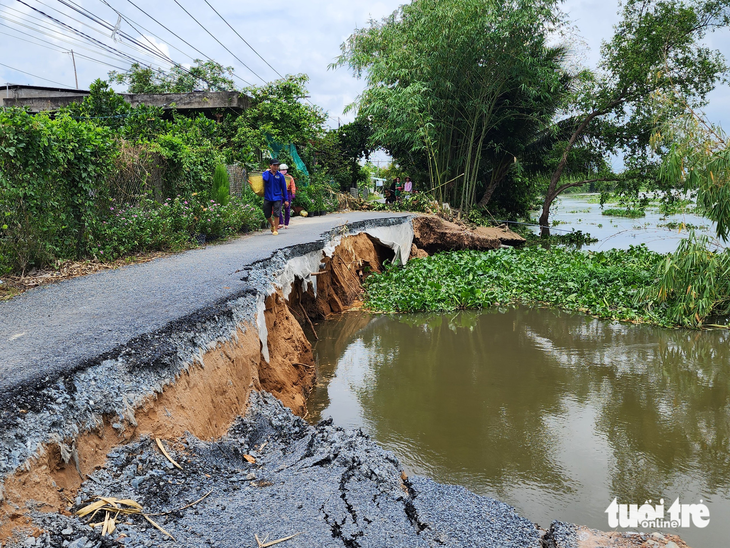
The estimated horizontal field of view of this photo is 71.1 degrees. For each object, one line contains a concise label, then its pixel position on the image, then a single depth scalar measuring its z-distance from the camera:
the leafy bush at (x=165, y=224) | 7.62
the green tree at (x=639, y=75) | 16.47
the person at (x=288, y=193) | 12.23
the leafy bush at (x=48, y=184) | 5.81
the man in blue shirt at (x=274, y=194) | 10.49
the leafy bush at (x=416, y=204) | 17.72
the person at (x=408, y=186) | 20.47
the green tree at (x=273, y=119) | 14.65
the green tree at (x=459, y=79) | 15.29
